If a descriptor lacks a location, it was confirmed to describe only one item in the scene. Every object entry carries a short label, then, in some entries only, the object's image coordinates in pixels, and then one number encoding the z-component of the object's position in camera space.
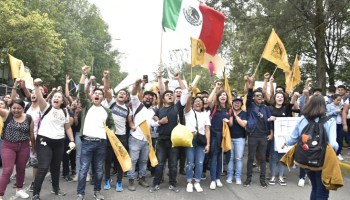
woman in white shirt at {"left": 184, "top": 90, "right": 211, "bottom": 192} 6.77
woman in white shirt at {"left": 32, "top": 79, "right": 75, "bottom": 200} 5.71
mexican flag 8.35
